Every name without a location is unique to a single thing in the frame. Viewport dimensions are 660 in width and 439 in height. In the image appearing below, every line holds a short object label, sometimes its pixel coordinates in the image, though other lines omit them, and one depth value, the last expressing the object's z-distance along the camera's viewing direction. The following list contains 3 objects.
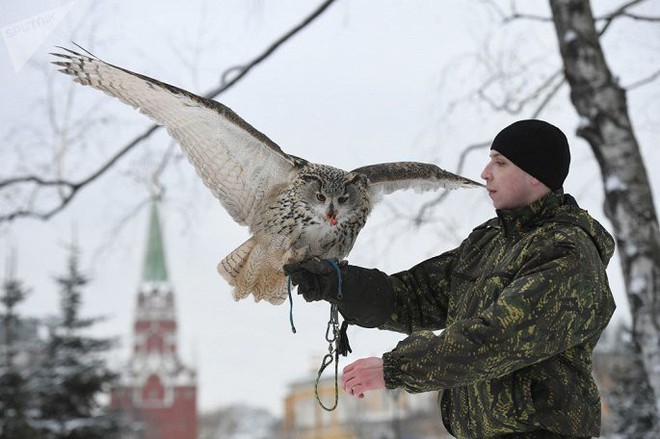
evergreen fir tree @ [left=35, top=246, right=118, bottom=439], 12.69
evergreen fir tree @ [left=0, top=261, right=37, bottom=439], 11.15
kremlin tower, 56.66
